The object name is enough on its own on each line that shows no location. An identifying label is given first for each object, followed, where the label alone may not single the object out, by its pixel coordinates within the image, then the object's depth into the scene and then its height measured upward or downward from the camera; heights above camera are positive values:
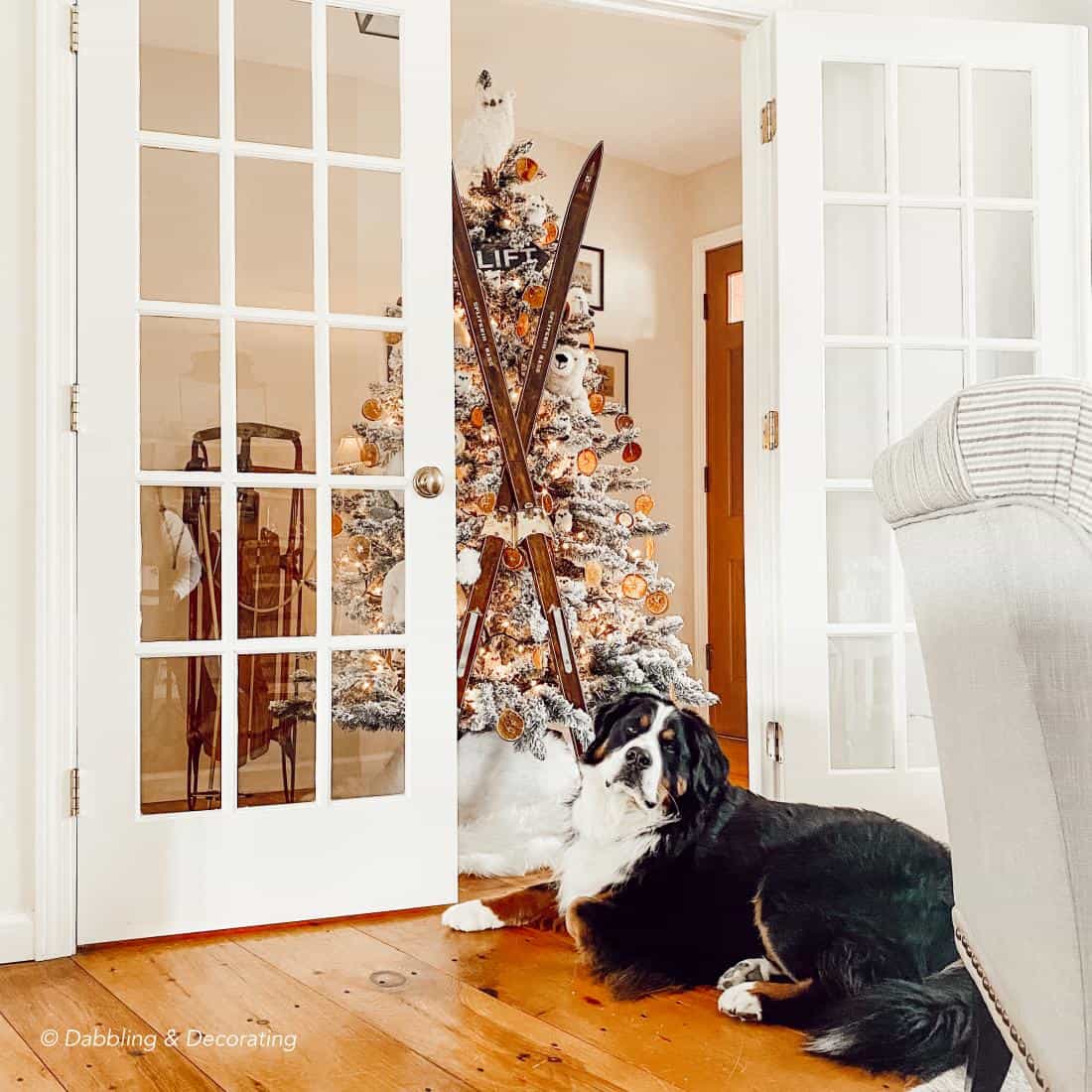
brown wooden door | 5.63 +0.28
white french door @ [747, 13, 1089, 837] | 2.91 +0.69
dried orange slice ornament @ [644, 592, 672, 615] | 3.71 -0.15
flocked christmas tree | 3.48 +0.16
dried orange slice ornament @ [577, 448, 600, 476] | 3.71 +0.30
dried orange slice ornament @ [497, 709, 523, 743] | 3.28 -0.48
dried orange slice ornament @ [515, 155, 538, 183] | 3.60 +1.20
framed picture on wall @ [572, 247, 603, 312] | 5.45 +1.33
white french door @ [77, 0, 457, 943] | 2.40 +0.21
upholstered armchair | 0.86 -0.09
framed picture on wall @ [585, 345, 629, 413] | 5.52 +0.88
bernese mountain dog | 1.90 -0.64
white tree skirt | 3.16 -0.70
